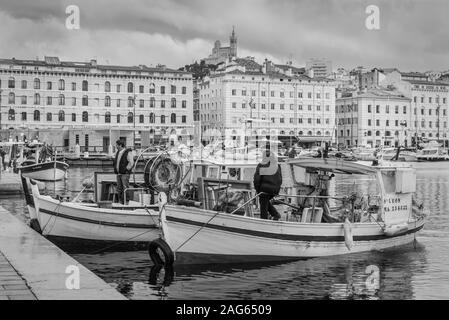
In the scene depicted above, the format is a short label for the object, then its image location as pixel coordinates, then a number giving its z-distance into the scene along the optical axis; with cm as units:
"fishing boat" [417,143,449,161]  9150
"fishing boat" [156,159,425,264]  1353
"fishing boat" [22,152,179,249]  1634
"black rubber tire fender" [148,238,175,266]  1350
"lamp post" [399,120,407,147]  10948
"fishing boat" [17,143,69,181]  3862
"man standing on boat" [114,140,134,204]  1722
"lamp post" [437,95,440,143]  11512
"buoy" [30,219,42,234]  1768
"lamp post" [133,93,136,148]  8605
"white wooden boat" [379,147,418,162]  8603
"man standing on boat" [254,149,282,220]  1438
